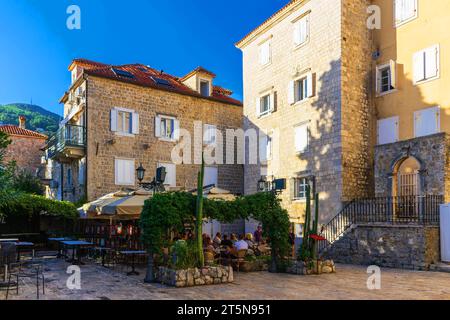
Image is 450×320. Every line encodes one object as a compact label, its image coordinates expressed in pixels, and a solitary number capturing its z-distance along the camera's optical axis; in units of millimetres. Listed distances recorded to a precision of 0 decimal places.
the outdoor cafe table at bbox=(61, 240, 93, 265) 12719
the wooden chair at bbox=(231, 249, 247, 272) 13055
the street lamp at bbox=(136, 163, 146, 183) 14458
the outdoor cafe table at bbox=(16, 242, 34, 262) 12683
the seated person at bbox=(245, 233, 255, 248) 14617
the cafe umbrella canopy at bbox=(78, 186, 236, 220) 12297
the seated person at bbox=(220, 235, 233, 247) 13953
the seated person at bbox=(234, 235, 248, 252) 13273
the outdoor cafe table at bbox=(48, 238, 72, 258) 15197
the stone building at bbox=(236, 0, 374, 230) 18938
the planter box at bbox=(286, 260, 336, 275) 12266
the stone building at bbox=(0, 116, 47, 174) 35062
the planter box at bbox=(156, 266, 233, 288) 9898
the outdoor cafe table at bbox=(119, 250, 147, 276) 11454
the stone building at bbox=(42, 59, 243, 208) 22094
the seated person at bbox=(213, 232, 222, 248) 14406
